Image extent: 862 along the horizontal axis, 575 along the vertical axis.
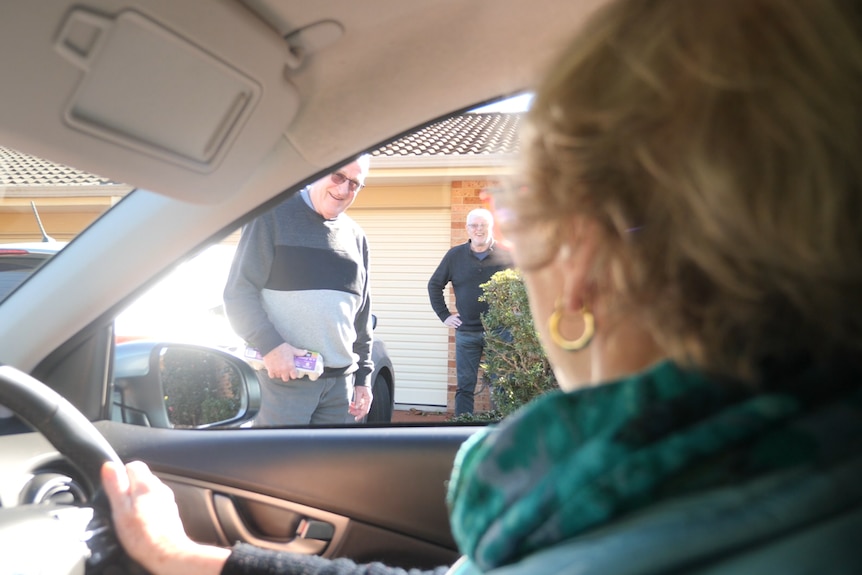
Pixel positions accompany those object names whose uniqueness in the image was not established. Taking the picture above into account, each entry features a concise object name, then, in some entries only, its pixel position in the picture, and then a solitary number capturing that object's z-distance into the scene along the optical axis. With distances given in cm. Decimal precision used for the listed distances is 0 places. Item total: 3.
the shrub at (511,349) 569
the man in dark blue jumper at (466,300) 616
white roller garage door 934
